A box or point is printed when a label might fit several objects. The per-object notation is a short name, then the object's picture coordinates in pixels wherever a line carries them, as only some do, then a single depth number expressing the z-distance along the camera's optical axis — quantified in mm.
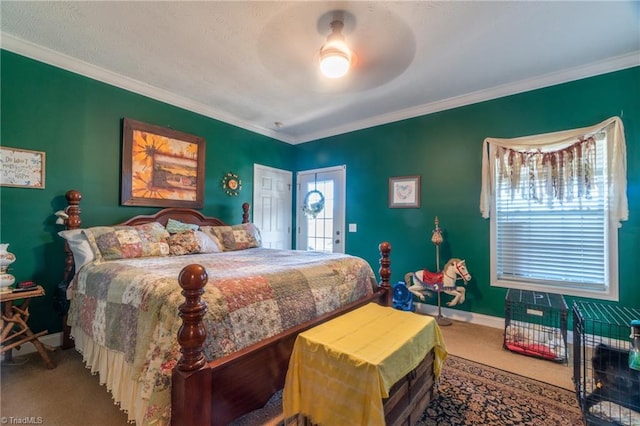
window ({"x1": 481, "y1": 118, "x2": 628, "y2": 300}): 2678
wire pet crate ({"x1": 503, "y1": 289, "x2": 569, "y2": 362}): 2490
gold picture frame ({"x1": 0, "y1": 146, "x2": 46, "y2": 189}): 2391
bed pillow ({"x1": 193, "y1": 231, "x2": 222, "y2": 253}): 3084
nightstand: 2115
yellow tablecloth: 1288
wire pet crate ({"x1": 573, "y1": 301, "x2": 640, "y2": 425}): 1574
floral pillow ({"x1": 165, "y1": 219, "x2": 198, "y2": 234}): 3191
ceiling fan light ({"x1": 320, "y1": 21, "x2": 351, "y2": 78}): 2129
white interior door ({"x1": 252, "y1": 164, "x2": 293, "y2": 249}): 4555
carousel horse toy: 3213
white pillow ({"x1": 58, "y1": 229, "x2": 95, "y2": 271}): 2352
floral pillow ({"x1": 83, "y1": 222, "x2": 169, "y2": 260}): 2412
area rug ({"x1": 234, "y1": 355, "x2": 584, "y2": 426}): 1700
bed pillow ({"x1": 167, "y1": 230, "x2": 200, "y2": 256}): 2863
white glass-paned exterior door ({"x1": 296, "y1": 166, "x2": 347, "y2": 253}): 4578
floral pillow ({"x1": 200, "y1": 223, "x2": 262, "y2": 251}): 3420
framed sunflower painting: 3125
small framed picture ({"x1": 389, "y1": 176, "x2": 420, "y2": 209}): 3854
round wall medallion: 4090
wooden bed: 1219
